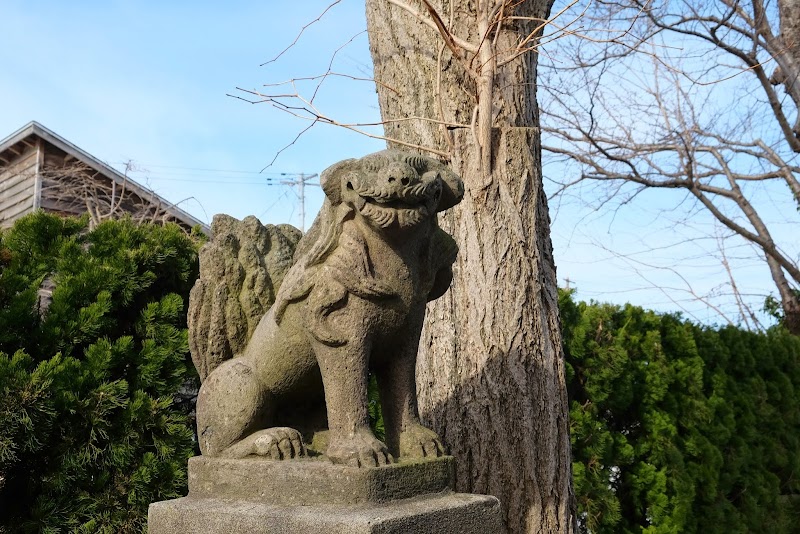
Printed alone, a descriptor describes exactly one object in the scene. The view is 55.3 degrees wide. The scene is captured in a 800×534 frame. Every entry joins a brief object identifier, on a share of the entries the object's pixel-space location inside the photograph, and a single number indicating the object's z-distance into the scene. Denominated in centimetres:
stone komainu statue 216
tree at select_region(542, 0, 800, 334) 773
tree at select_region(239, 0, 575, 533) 366
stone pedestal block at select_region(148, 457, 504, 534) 201
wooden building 1035
